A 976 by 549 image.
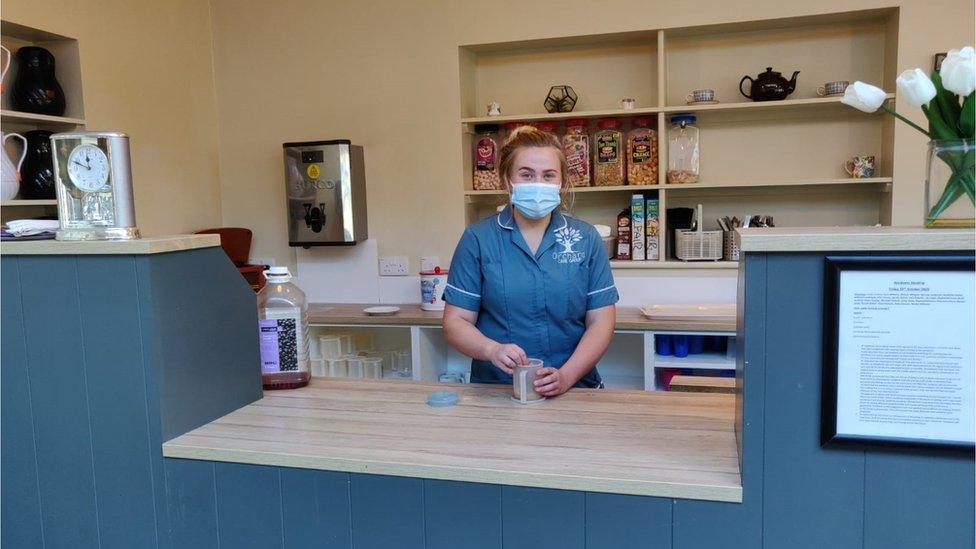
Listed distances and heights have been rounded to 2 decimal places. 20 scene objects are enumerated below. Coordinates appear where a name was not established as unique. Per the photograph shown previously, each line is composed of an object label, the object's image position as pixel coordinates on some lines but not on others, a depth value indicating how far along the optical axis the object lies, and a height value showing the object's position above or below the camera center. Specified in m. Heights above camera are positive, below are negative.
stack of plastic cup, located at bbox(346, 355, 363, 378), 3.27 -0.68
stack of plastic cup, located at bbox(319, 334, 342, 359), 3.36 -0.60
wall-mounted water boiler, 3.61 +0.12
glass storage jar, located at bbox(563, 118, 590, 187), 3.57 +0.26
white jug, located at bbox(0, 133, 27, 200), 1.60 +0.10
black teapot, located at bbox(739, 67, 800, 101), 3.29 +0.53
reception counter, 1.11 -0.43
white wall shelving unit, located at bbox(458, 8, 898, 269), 3.36 +0.49
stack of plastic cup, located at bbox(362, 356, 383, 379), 3.27 -0.68
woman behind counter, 1.91 -0.18
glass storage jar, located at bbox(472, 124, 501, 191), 3.69 +0.24
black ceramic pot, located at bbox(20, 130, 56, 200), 2.90 +0.23
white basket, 3.41 -0.18
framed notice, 1.04 -0.22
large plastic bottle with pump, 1.79 -0.27
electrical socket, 3.83 -0.27
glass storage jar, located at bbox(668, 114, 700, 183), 3.51 +0.28
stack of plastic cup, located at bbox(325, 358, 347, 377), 3.29 -0.68
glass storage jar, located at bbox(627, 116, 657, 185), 3.47 +0.24
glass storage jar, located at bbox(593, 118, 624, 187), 3.54 +0.25
